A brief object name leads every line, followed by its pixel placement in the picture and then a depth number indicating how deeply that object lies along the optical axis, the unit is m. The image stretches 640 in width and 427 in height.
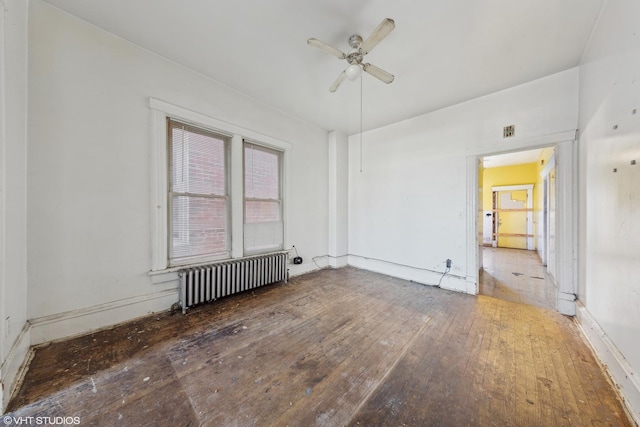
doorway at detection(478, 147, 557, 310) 3.52
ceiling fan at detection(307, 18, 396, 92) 1.81
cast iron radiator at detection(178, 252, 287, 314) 2.60
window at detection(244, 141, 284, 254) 3.45
